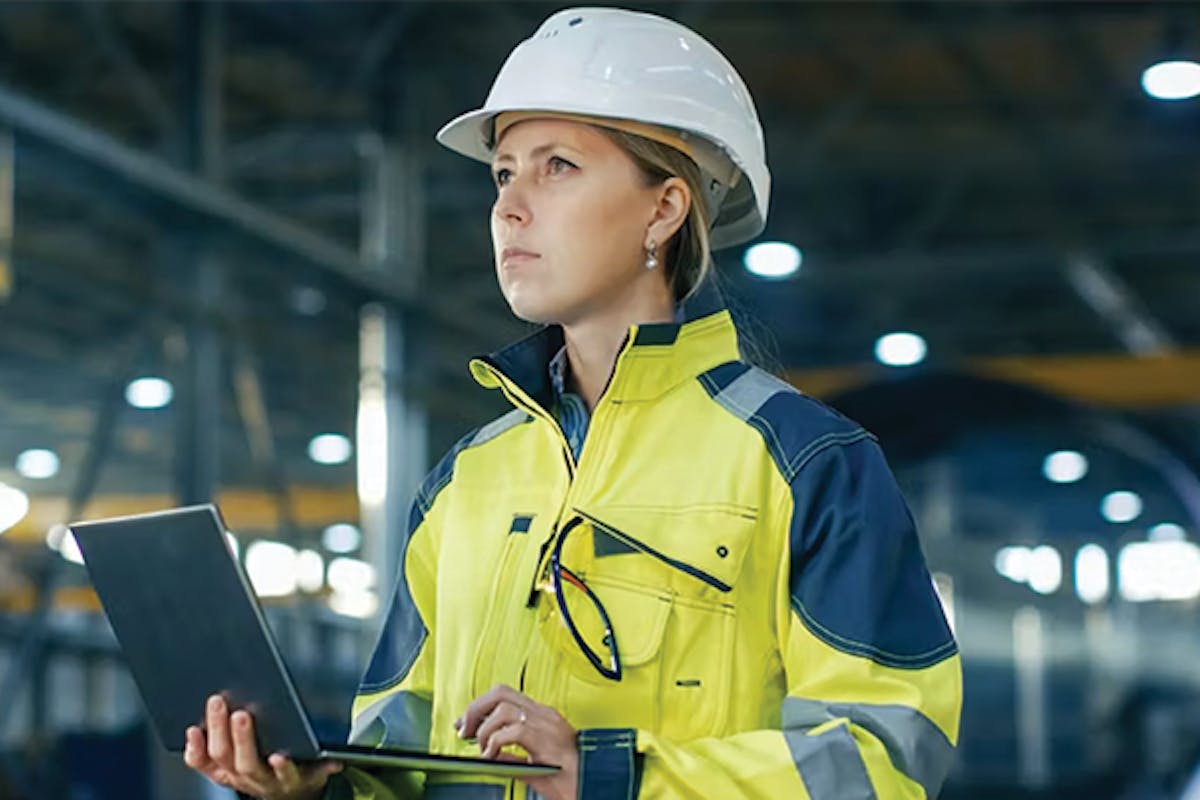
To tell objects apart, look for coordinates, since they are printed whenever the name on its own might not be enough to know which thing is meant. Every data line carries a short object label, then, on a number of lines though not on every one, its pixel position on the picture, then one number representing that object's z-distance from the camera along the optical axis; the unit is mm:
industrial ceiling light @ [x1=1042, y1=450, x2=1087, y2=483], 9797
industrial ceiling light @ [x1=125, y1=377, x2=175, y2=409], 9883
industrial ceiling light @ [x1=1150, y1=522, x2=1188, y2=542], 9438
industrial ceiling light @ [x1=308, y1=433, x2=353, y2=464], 12738
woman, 2143
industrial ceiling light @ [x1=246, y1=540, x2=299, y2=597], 11617
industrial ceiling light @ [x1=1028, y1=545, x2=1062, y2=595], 9805
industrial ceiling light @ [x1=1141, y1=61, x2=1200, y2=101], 12008
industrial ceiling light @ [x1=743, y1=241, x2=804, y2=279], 14828
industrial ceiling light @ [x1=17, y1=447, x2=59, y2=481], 9578
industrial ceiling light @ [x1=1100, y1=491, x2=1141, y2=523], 9367
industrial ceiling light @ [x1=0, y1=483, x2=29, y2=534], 8961
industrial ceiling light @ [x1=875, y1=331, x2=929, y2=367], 17016
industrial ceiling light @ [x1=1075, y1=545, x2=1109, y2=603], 9617
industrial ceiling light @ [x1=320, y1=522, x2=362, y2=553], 12430
